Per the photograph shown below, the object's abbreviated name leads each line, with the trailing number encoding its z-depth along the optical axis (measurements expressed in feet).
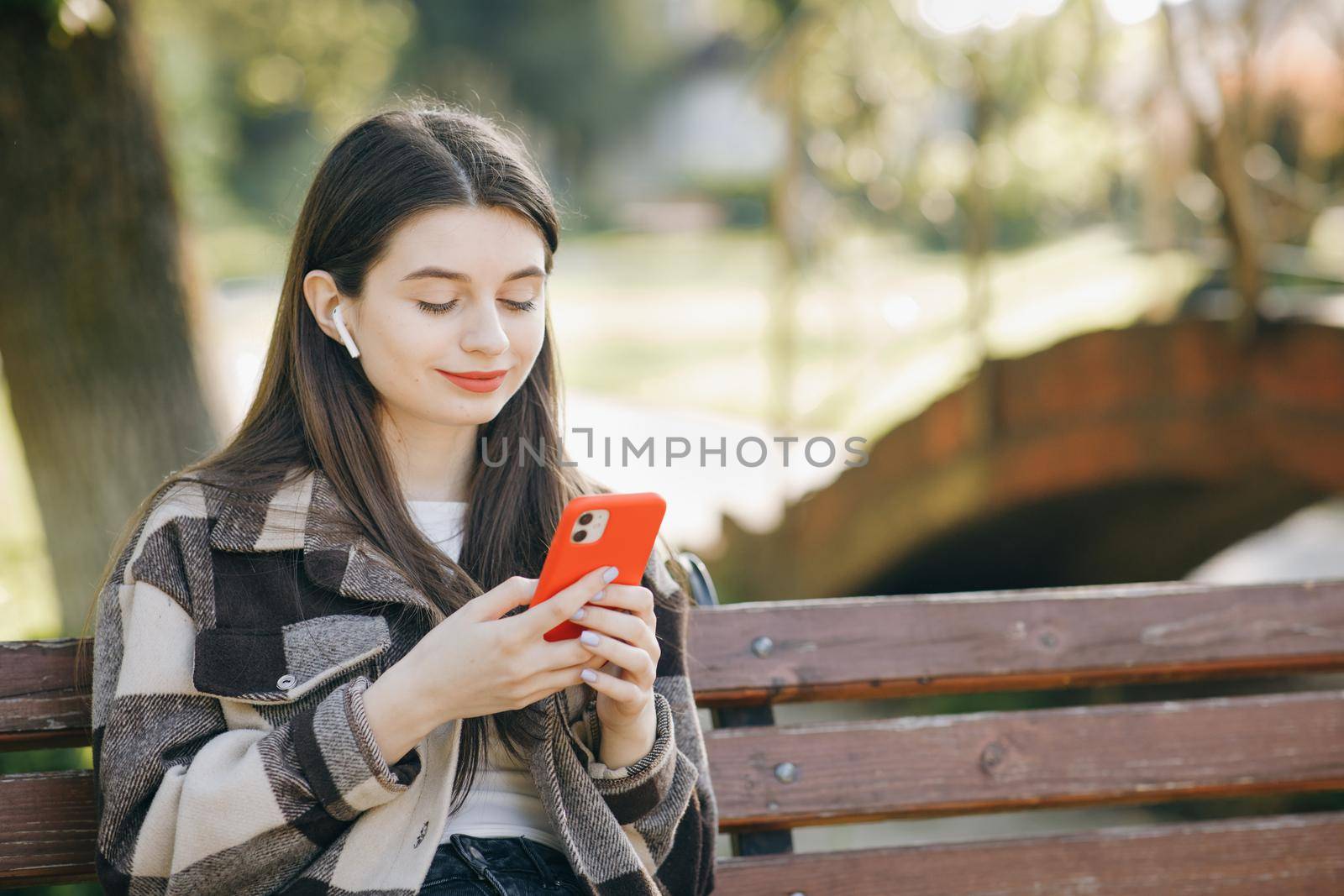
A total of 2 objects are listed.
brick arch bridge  16.79
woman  5.57
